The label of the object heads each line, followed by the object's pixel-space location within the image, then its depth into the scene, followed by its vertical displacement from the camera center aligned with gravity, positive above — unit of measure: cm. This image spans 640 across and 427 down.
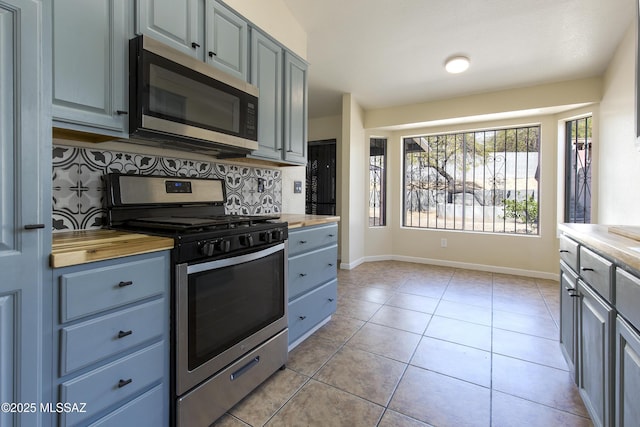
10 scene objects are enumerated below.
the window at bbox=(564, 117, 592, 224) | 362 +50
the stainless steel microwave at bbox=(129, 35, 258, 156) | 137 +57
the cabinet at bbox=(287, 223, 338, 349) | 203 -51
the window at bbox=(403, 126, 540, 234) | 425 +46
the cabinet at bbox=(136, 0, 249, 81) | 147 +100
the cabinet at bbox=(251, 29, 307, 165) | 215 +87
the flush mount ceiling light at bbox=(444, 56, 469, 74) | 319 +159
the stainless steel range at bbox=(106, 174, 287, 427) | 126 -40
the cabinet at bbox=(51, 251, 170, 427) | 94 -47
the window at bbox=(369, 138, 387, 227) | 507 +58
